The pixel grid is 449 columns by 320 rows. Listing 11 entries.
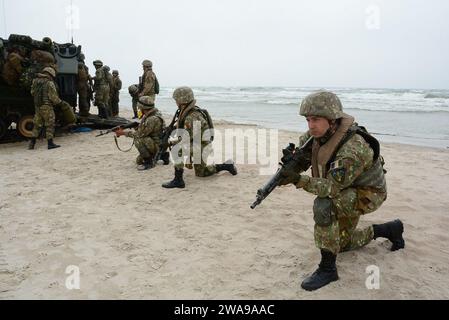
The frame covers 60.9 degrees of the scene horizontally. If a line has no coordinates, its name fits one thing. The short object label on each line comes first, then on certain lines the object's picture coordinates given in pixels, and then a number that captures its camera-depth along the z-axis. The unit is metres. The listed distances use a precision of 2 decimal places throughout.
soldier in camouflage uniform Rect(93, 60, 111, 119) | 12.58
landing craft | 8.73
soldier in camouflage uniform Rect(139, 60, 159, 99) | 11.22
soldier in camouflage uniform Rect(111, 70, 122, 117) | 13.73
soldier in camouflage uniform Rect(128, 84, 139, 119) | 13.07
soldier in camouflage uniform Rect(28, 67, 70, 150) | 8.34
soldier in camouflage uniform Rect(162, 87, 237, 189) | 5.65
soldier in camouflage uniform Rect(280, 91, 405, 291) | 2.80
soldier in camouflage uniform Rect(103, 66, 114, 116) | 12.80
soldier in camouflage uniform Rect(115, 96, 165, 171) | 6.61
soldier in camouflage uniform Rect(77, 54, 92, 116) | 11.04
